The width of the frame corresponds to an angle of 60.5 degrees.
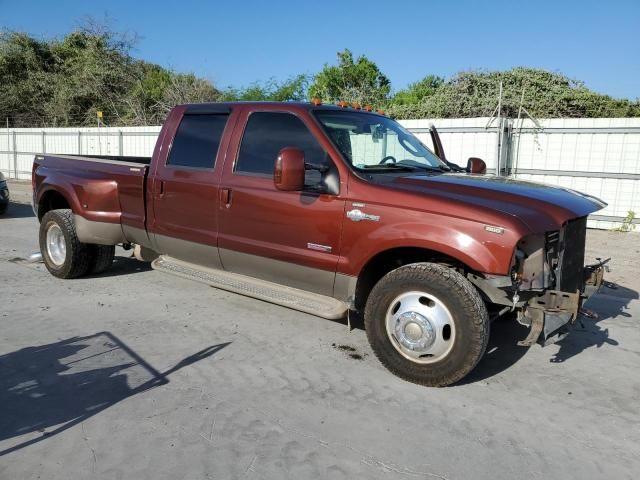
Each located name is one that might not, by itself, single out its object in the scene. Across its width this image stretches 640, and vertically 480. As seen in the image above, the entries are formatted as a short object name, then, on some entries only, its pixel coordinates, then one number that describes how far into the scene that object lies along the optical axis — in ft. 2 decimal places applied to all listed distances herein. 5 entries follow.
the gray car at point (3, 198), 38.80
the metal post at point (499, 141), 35.88
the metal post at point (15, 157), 68.18
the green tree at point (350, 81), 65.87
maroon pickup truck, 11.73
